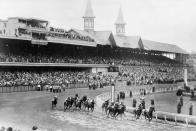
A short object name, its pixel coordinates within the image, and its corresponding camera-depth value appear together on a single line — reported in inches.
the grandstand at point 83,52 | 1678.2
